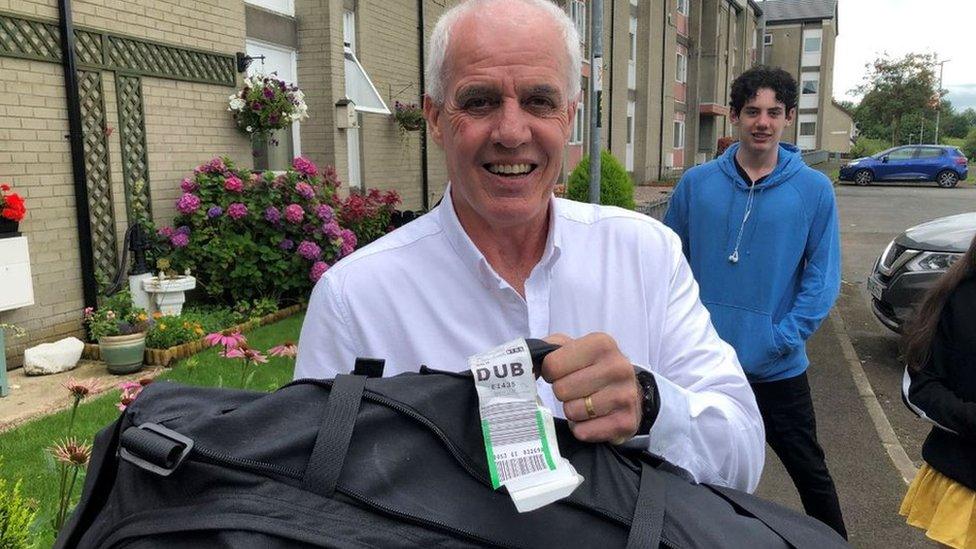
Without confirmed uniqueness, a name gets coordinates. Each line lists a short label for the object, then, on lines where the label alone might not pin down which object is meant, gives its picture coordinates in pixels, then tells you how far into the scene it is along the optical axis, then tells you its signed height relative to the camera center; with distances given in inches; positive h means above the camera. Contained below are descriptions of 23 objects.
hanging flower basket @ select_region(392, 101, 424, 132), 463.8 +36.5
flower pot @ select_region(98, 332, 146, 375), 239.8 -56.9
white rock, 240.5 -59.1
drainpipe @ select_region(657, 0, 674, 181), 1219.2 +158.7
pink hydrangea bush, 299.0 -24.1
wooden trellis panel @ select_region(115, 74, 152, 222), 280.1 +11.3
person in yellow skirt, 106.7 -33.5
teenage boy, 136.2 -18.3
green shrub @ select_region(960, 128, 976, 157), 2875.0 +91.8
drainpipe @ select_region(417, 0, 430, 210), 494.3 +19.6
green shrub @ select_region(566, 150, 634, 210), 469.7 -7.2
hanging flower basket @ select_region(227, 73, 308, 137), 325.4 +30.6
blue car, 1326.3 +8.9
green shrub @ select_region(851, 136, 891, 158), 2425.9 +79.9
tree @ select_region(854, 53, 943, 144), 2183.8 +236.6
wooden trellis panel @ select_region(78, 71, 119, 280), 266.7 +1.0
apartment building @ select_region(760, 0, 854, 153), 2534.4 +420.2
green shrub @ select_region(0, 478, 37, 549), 71.9 -34.2
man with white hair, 59.2 -8.0
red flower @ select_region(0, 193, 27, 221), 225.5 -9.3
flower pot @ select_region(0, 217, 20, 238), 227.8 -15.7
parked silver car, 282.4 -36.1
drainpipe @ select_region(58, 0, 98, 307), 252.2 +7.0
